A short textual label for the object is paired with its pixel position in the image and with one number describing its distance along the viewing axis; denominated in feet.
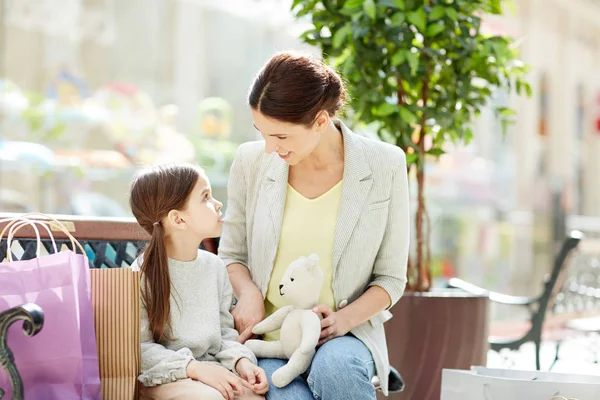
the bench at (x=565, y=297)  15.28
